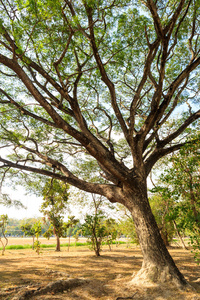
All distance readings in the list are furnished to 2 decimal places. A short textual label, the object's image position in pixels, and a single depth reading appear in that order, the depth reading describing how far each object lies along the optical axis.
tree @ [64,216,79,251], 17.95
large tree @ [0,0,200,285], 4.81
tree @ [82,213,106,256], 11.43
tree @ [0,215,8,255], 15.59
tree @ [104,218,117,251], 12.63
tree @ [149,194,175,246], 18.38
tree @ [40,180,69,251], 17.19
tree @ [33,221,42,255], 11.84
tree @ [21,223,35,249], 16.96
